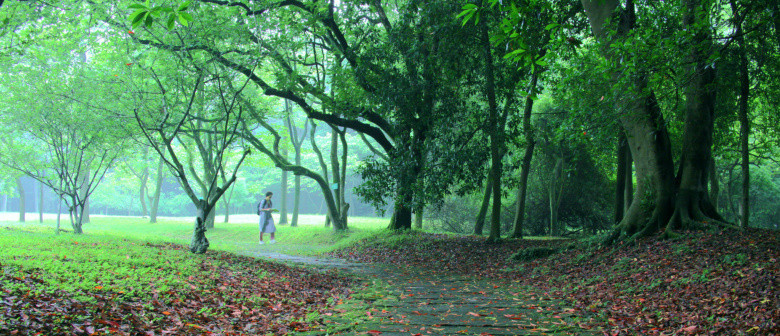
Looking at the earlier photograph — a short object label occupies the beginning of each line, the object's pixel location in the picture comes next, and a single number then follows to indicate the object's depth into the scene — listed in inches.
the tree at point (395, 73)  486.3
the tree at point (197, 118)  385.4
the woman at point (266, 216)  700.7
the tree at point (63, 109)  554.9
